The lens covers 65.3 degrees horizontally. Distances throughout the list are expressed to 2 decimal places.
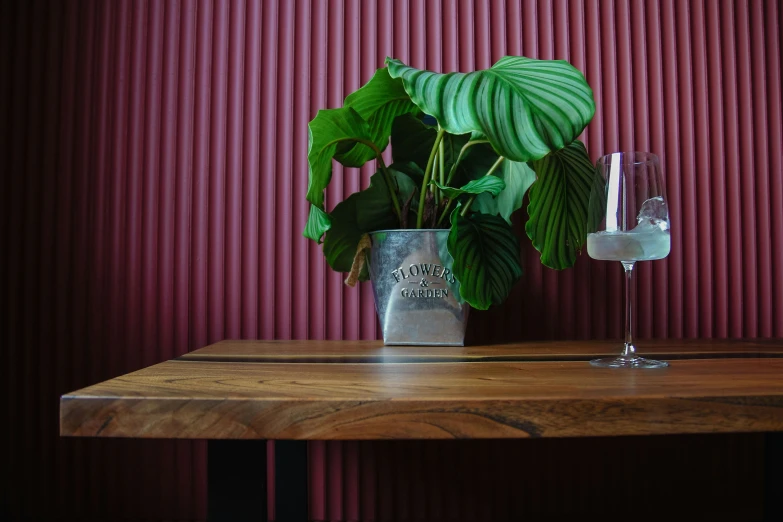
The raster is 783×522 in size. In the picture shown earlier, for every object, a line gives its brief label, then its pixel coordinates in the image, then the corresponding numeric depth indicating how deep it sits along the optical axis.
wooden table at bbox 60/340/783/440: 0.48
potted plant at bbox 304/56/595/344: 0.70
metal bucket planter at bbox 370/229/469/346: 0.89
